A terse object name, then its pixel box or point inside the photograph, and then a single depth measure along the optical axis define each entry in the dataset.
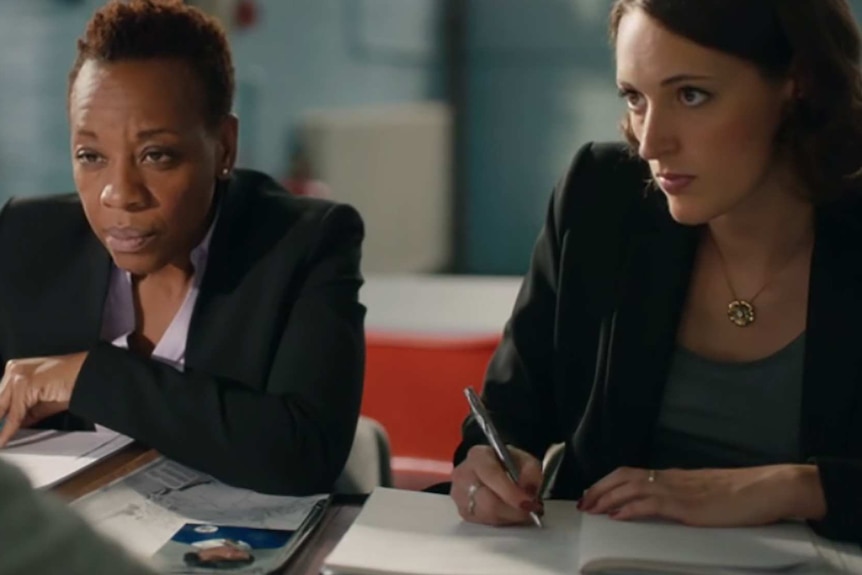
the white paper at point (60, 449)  2.80
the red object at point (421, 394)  3.44
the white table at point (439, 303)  4.88
